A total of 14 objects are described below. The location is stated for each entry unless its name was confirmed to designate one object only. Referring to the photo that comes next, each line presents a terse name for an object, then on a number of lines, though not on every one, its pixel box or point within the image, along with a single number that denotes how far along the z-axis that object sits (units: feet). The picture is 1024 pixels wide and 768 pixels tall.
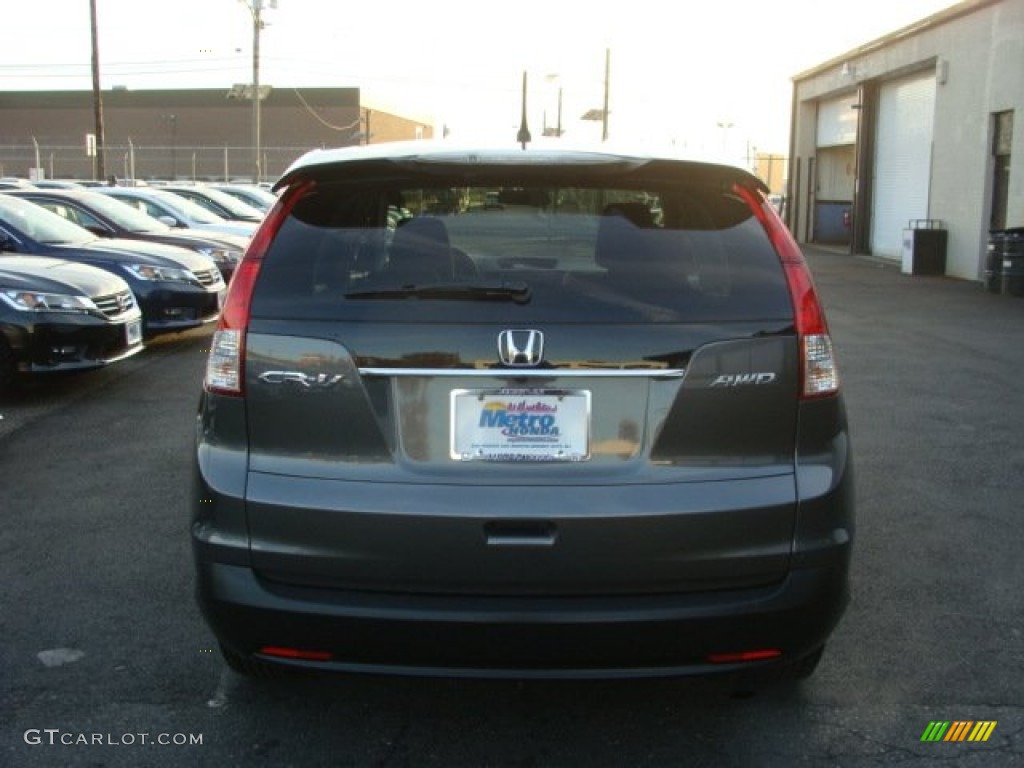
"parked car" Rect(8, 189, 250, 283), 42.06
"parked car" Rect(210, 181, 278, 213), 77.87
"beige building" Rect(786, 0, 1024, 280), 65.05
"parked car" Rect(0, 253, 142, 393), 26.14
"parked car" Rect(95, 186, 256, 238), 52.85
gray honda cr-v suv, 9.14
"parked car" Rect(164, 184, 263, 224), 64.75
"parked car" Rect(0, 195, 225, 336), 34.24
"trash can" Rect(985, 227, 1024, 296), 55.88
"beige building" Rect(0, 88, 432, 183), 223.71
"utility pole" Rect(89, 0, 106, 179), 101.76
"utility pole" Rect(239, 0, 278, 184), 127.44
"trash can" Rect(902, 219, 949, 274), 71.46
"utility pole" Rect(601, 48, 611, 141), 153.69
